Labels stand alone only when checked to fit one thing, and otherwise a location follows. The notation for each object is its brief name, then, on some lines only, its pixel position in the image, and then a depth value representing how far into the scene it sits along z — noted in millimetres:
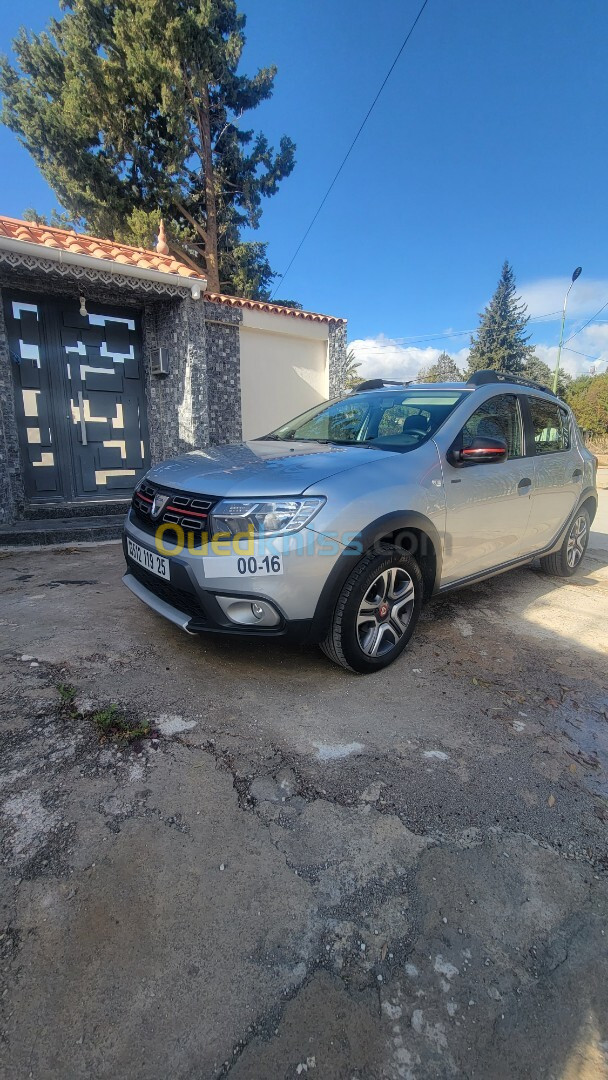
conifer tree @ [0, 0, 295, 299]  10516
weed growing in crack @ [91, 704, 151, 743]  1966
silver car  2162
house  5332
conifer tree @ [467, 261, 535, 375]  35250
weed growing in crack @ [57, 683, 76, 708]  2195
